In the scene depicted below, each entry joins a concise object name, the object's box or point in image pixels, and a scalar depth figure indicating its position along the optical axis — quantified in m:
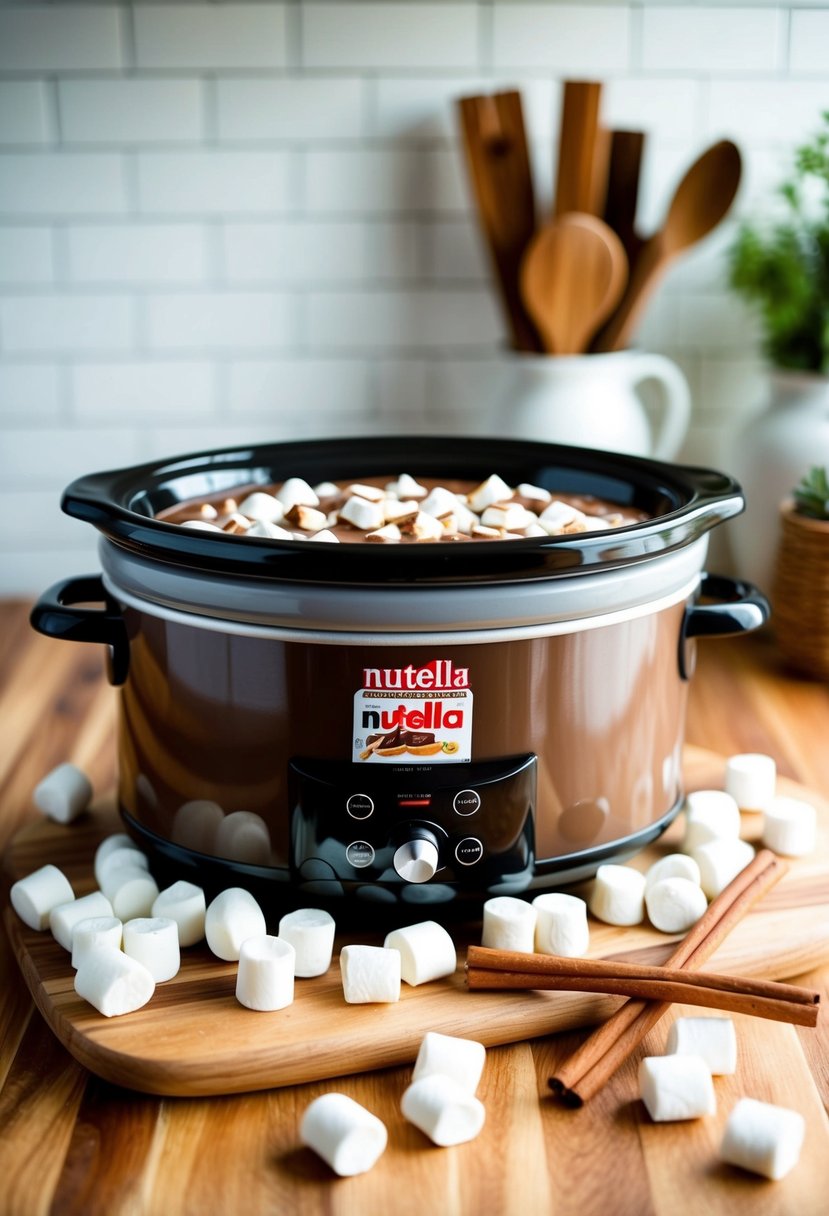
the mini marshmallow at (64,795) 1.16
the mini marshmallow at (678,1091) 0.79
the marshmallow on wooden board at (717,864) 1.01
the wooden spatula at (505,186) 1.60
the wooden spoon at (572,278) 1.52
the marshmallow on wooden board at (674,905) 0.96
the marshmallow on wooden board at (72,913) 0.93
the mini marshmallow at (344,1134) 0.74
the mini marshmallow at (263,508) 1.04
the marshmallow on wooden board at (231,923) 0.91
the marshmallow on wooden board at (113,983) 0.85
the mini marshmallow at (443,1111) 0.77
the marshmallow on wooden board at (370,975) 0.87
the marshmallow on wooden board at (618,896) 0.97
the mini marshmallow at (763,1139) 0.74
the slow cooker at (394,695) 0.85
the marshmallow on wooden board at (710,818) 1.07
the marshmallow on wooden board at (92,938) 0.88
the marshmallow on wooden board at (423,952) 0.89
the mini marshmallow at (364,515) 1.00
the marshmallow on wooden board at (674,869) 1.00
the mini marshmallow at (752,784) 1.17
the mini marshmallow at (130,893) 0.97
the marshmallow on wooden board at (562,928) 0.91
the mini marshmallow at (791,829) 1.08
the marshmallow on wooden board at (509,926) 0.91
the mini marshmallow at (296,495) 1.09
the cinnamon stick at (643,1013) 0.82
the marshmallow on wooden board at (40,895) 0.97
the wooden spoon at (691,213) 1.58
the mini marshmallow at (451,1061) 0.81
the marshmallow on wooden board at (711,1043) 0.83
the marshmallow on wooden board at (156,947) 0.89
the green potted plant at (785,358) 1.59
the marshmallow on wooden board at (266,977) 0.86
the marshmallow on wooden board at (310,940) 0.90
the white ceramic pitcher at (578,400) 1.59
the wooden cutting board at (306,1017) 0.82
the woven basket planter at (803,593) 1.51
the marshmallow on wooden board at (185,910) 0.94
